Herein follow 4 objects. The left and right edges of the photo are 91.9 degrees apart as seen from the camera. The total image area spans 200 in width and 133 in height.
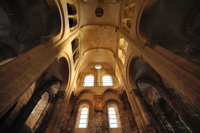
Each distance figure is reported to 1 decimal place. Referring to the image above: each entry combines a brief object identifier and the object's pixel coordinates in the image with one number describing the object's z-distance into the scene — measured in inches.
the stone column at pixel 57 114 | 183.9
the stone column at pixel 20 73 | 78.6
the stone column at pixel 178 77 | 85.0
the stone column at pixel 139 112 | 175.9
